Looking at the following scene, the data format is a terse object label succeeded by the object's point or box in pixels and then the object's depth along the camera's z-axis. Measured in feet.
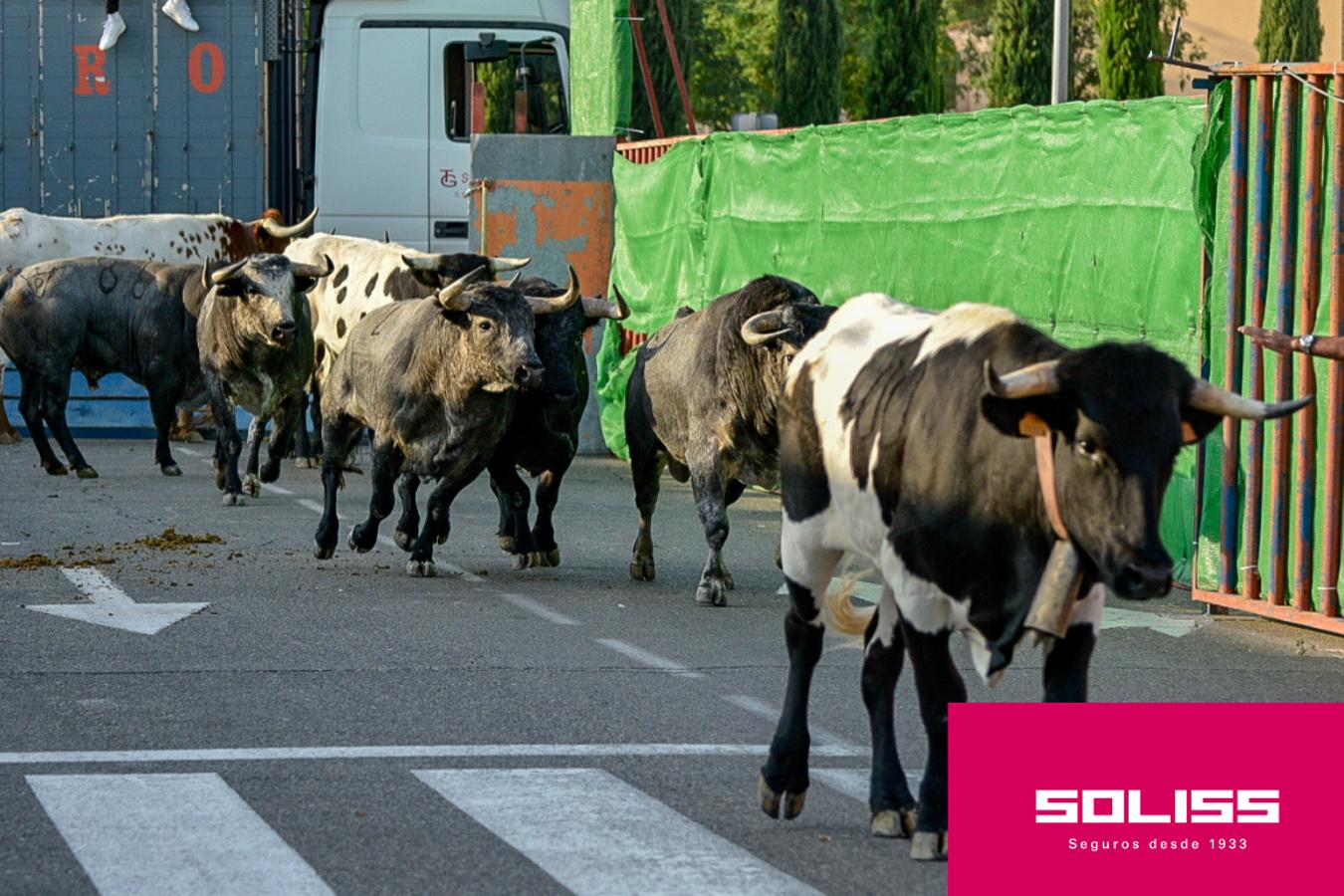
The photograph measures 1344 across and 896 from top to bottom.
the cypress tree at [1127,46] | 147.02
